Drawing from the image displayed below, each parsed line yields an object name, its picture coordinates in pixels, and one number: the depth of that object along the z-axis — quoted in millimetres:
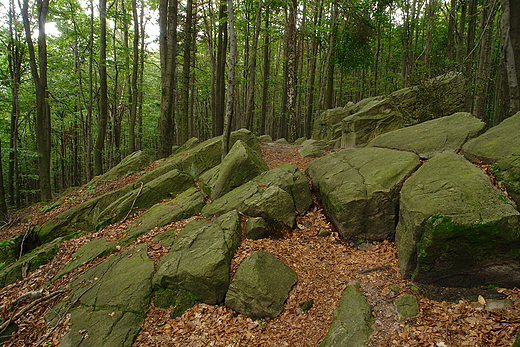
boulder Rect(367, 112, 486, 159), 6562
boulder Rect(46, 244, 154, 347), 4449
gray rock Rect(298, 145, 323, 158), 12391
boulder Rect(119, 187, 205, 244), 7105
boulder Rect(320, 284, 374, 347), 3843
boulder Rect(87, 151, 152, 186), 12211
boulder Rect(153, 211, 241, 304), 4941
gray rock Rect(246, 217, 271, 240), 6148
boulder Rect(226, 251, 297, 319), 4656
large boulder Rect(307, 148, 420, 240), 5941
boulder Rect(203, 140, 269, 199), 8109
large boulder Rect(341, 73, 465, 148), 10414
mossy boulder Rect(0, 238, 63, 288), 6617
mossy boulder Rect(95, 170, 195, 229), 8344
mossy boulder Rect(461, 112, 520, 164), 5254
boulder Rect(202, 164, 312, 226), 6672
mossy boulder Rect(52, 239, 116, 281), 6305
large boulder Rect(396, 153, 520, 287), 4004
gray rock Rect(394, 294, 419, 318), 4004
